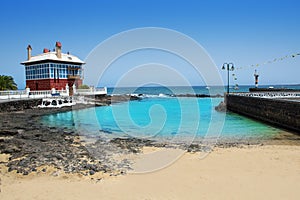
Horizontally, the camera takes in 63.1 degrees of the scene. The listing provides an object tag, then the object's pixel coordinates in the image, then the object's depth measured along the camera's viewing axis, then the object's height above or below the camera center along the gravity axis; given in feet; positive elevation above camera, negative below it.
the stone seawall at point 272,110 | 44.91 -4.25
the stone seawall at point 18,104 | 69.74 -3.28
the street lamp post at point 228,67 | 90.56 +9.29
